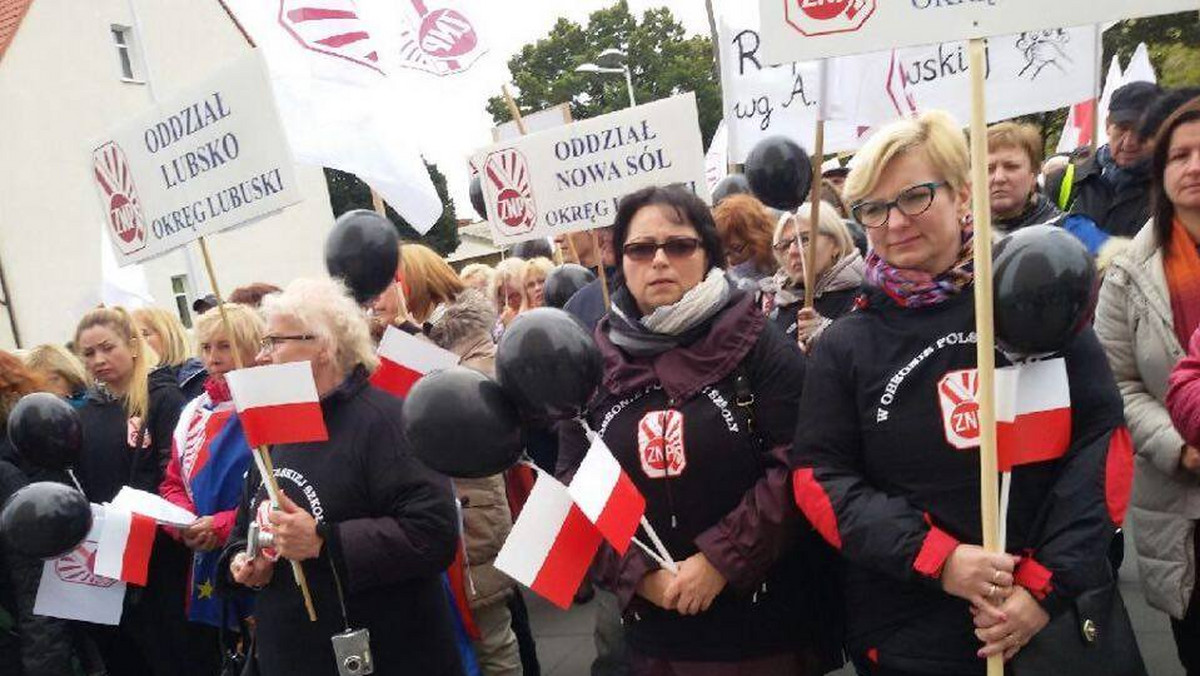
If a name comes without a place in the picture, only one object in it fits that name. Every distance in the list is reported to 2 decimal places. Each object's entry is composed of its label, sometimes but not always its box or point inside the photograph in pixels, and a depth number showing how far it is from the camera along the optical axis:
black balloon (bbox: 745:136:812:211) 4.17
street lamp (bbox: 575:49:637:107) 32.99
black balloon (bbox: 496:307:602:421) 2.37
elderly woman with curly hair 2.64
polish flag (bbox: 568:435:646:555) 2.27
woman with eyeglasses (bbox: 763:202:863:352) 3.77
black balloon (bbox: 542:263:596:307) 5.38
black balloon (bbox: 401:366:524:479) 2.37
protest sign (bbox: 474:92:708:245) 3.93
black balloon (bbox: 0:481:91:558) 3.52
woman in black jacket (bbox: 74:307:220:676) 4.04
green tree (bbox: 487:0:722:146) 44.66
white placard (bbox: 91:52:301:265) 3.12
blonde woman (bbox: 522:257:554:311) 6.26
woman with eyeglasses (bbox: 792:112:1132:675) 1.95
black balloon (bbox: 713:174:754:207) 6.54
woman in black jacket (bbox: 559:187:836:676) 2.38
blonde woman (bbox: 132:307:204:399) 4.82
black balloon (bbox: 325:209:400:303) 3.70
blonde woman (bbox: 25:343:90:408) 4.62
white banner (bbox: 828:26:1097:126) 4.97
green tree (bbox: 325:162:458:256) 36.91
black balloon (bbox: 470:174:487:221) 7.61
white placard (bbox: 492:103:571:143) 6.37
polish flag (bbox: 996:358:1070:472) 1.96
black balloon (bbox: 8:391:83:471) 3.81
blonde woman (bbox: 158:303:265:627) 3.57
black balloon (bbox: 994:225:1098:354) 1.87
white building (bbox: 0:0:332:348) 18.30
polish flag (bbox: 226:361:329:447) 2.65
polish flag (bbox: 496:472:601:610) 2.33
